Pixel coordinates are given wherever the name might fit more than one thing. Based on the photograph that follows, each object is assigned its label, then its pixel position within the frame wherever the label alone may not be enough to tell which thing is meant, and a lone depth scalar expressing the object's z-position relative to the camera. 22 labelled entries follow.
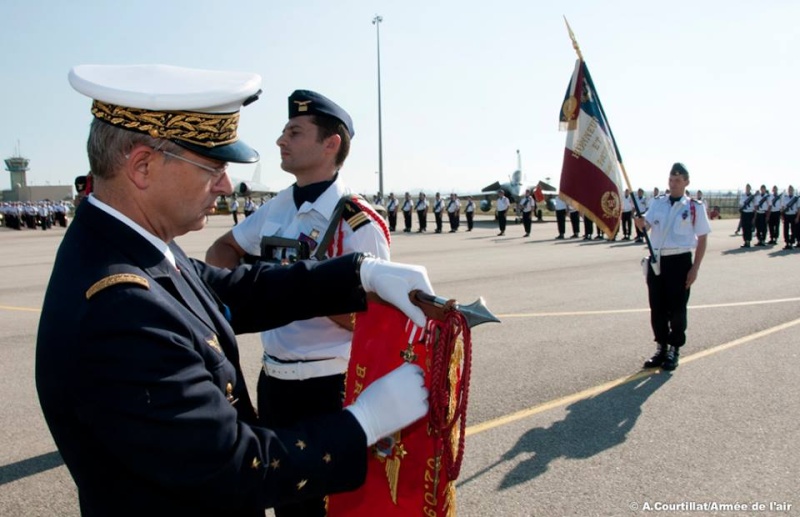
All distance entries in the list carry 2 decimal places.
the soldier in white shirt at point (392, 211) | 35.00
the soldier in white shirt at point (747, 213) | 21.48
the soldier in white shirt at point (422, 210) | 30.64
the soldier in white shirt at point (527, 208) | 27.05
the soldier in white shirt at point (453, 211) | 30.81
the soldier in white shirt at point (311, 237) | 2.86
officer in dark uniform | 1.28
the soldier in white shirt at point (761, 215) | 21.95
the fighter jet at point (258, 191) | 84.69
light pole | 44.79
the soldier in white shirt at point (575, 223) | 26.19
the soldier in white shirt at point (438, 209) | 31.08
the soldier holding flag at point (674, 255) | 6.49
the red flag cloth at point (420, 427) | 1.67
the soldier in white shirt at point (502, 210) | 27.61
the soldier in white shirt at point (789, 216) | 21.12
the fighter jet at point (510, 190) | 45.31
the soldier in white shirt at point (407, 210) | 30.89
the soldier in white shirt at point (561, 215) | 26.19
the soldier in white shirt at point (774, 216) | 22.27
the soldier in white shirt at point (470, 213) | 31.32
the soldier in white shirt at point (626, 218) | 24.52
